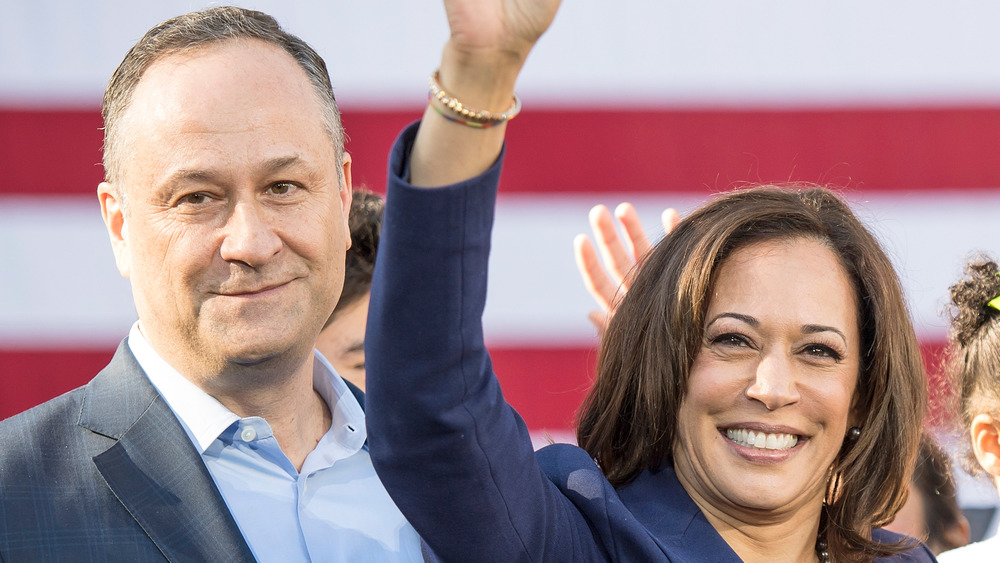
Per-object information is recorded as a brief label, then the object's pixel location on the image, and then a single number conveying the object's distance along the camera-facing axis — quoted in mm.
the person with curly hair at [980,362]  6324
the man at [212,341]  5919
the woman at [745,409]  5982
